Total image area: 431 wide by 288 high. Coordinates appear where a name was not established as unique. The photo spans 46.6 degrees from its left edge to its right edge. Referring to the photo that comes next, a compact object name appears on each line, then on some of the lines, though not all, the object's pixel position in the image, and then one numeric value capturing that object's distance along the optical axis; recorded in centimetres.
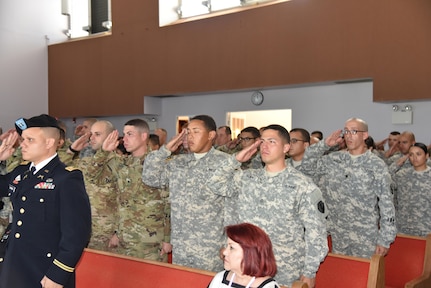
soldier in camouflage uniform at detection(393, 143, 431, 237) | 488
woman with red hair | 190
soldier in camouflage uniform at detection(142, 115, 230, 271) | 310
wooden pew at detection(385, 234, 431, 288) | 324
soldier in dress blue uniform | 212
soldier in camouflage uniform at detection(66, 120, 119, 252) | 379
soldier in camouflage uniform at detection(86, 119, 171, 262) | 345
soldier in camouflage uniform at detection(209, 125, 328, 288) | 256
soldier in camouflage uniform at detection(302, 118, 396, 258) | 358
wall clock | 793
